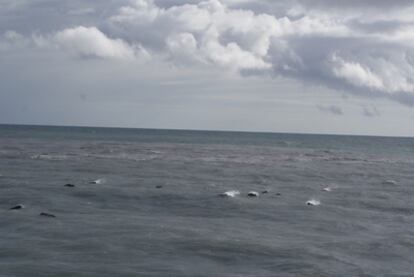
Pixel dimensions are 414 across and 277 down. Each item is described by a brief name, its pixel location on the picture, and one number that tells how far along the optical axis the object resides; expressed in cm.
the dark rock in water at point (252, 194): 3794
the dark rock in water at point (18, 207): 3001
